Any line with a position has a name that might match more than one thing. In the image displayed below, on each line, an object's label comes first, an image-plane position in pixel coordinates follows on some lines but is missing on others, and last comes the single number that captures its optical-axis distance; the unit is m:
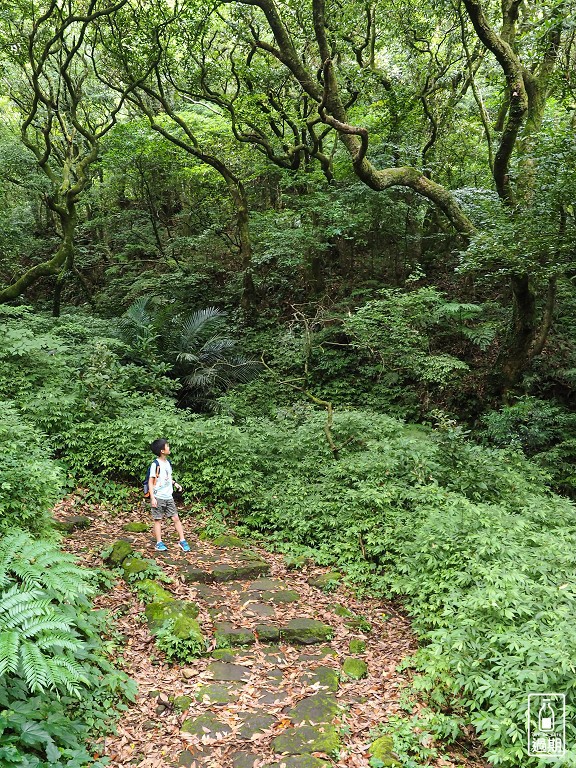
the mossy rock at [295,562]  5.89
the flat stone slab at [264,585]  5.35
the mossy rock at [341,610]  5.02
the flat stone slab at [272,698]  3.79
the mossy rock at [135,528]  6.12
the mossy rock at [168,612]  4.36
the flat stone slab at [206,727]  3.41
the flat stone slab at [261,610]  4.91
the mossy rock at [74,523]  5.62
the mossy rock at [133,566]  4.89
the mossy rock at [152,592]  4.60
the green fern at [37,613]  2.44
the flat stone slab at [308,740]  3.32
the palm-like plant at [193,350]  10.65
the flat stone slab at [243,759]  3.21
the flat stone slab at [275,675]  4.08
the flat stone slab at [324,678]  4.02
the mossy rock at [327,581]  5.44
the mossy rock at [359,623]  4.83
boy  5.73
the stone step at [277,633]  4.50
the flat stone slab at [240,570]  5.45
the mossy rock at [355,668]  4.20
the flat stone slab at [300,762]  3.19
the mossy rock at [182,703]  3.61
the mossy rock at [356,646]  4.53
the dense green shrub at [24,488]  3.80
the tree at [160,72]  10.26
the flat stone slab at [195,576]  5.25
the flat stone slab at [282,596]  5.18
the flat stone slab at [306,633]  4.63
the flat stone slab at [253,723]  3.47
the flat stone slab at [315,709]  3.62
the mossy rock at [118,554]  5.11
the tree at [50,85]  9.57
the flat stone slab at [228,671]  4.00
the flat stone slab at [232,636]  4.44
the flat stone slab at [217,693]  3.74
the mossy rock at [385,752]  3.22
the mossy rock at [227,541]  6.21
